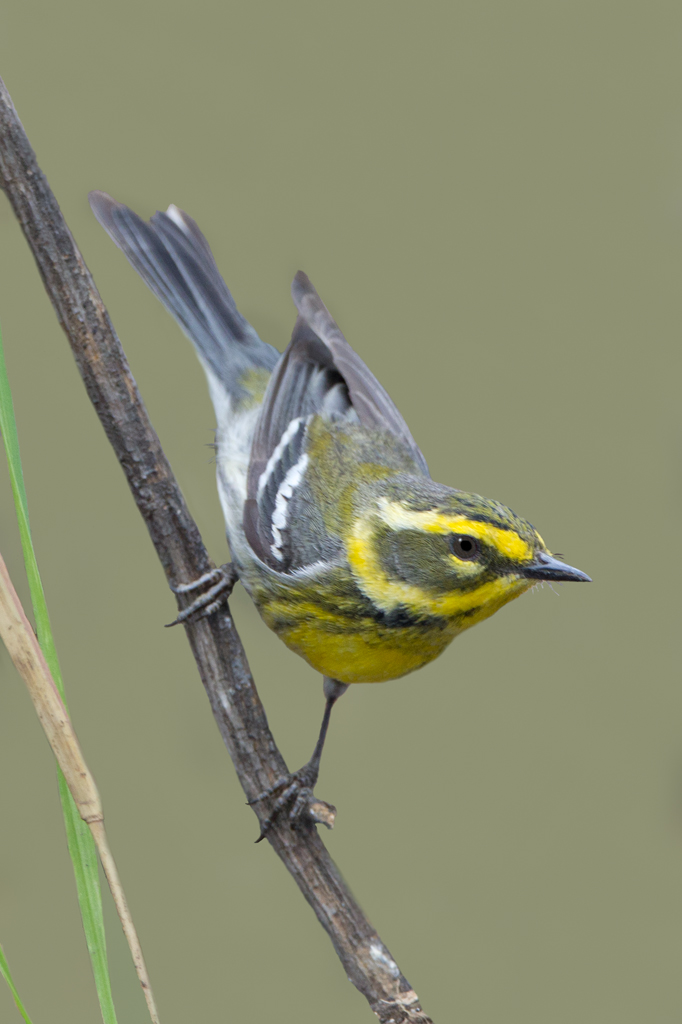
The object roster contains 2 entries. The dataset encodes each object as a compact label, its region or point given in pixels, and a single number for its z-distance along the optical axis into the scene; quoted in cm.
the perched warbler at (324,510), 352
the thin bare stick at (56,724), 348
